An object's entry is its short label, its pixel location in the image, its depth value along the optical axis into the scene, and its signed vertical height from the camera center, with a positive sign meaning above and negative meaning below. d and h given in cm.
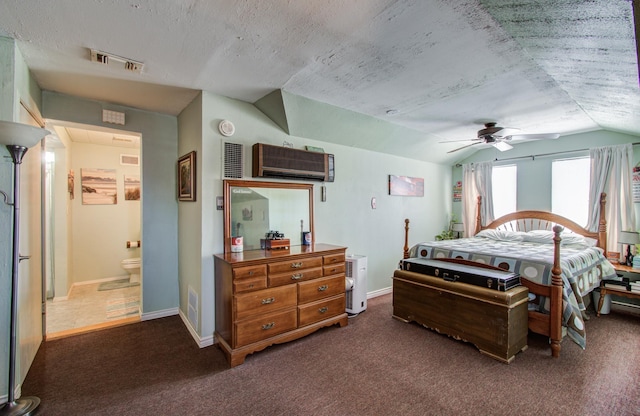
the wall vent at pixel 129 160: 529 +89
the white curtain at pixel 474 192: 532 +27
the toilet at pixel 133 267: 466 -96
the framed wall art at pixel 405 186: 472 +36
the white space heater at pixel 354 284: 358 -97
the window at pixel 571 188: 435 +29
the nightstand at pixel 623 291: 339 -101
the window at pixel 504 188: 513 +33
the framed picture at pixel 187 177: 303 +34
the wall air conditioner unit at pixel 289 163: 303 +50
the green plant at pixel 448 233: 563 -53
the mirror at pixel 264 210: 301 -4
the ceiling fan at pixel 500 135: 364 +95
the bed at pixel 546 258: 262 -58
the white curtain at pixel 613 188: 384 +25
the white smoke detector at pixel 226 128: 293 +82
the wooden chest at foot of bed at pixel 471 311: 254 -104
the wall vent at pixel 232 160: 296 +49
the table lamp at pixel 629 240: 352 -42
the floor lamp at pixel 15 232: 181 -16
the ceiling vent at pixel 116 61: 211 +113
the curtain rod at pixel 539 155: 434 +85
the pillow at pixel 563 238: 392 -46
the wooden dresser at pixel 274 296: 250 -85
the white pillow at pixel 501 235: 449 -46
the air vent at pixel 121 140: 462 +113
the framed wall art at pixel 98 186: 498 +38
